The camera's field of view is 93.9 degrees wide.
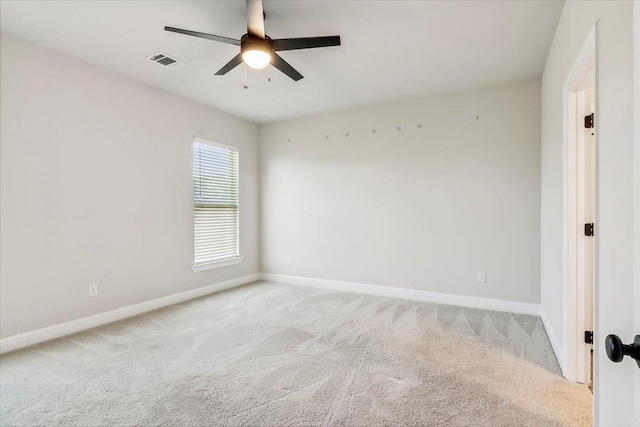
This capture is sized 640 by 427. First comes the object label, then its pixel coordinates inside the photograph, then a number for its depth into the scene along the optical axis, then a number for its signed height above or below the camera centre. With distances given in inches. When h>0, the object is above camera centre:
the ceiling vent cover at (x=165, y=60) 115.9 +61.1
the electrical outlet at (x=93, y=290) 122.6 -31.5
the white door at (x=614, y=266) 33.6 -7.2
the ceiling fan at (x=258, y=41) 80.9 +47.9
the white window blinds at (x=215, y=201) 169.2 +7.3
